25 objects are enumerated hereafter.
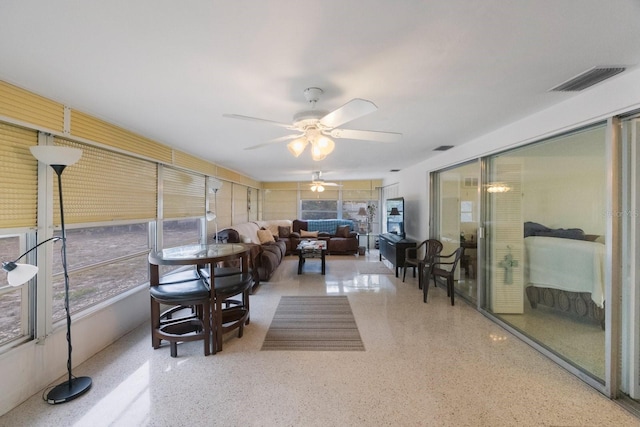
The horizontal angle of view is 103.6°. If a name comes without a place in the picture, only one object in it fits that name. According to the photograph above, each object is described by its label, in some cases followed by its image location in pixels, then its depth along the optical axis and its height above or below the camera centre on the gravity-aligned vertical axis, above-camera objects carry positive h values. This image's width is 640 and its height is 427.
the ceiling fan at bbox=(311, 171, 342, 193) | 6.42 +0.80
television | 5.76 -0.09
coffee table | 5.44 -0.79
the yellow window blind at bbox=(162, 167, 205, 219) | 3.73 +0.31
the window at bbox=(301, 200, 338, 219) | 8.95 +0.13
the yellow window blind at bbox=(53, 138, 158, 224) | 2.28 +0.27
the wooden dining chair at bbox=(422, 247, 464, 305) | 3.70 -0.91
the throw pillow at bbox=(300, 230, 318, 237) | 7.84 -0.67
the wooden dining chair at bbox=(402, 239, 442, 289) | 4.34 -0.79
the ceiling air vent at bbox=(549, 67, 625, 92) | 1.68 +0.95
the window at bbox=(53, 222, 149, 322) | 2.41 -0.56
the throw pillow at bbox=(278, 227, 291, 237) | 7.77 -0.60
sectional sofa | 4.85 -0.67
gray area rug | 2.62 -1.37
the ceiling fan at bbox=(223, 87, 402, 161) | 1.92 +0.66
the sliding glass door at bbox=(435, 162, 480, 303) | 3.66 -0.09
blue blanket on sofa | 8.39 -0.39
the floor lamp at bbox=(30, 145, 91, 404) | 1.78 -0.37
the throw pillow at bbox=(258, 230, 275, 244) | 6.47 -0.62
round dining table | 2.44 -0.72
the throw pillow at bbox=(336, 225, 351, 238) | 7.73 -0.57
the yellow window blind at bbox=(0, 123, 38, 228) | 1.81 +0.26
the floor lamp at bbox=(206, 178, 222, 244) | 4.48 +0.43
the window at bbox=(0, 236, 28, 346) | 1.89 -0.71
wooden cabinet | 5.10 -0.74
